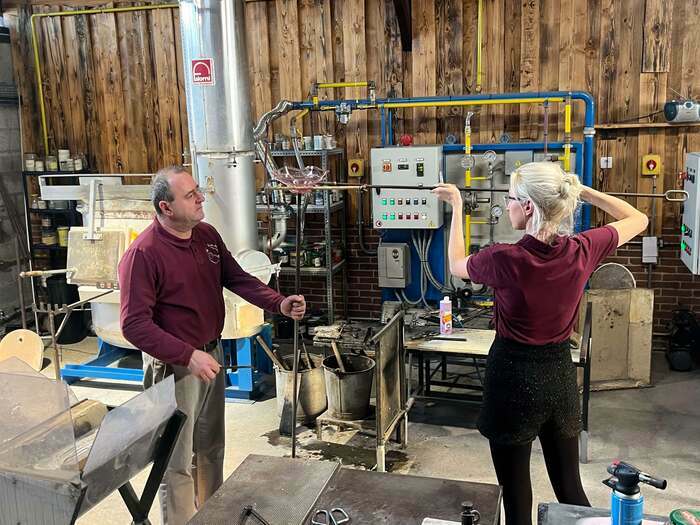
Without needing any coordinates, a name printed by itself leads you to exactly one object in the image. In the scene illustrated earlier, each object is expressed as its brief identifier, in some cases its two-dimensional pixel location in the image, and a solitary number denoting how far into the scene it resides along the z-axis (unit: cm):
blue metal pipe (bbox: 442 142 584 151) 475
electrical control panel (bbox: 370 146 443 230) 483
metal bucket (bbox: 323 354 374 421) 378
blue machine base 443
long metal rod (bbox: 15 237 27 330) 582
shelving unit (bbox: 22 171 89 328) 587
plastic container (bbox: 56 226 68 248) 588
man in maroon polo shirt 235
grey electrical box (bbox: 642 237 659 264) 488
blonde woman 199
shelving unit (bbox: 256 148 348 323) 511
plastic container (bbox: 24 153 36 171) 592
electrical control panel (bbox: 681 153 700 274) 414
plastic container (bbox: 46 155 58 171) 591
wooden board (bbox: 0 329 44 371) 324
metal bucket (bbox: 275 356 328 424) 398
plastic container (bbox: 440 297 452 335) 386
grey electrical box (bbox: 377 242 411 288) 512
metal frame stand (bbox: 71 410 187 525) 169
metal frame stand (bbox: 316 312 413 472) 324
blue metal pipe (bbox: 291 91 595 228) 469
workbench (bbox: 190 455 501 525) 165
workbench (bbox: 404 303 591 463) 336
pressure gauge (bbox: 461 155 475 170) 479
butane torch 138
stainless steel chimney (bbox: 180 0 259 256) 376
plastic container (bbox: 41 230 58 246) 598
